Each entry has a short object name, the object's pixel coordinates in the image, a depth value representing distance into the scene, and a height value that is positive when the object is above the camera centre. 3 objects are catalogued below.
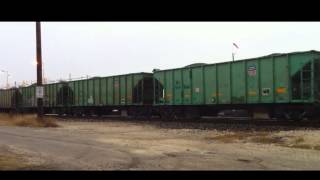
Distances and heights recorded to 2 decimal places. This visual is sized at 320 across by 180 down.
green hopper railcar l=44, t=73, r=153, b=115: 26.43 -0.04
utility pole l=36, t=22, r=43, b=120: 23.13 +1.18
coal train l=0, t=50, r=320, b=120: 17.36 +0.16
